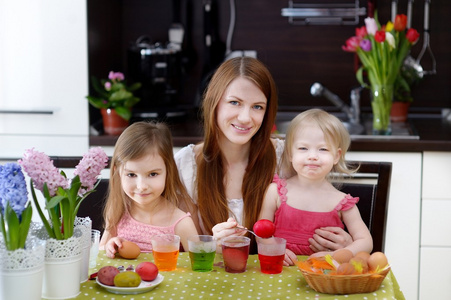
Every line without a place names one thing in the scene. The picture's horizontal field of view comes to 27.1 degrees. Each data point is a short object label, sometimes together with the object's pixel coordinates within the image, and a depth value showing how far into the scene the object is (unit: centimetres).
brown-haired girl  243
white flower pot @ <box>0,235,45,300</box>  190
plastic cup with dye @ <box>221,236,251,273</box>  218
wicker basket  201
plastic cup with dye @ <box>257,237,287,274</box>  216
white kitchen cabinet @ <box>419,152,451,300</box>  348
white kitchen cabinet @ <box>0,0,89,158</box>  357
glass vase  371
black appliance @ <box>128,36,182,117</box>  388
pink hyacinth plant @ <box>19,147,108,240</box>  196
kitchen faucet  386
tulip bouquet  365
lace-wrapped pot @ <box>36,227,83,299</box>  200
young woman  260
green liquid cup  218
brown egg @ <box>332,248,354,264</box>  214
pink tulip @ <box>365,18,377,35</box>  363
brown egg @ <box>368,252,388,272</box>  208
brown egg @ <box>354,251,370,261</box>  210
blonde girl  253
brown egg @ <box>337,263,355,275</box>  203
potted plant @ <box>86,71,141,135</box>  364
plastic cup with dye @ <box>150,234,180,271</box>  219
